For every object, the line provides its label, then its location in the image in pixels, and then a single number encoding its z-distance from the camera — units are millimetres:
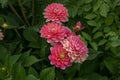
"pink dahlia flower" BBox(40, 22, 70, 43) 1676
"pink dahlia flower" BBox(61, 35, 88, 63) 1616
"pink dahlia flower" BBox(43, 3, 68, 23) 1807
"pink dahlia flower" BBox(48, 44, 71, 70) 1627
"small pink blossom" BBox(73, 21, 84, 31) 1881
